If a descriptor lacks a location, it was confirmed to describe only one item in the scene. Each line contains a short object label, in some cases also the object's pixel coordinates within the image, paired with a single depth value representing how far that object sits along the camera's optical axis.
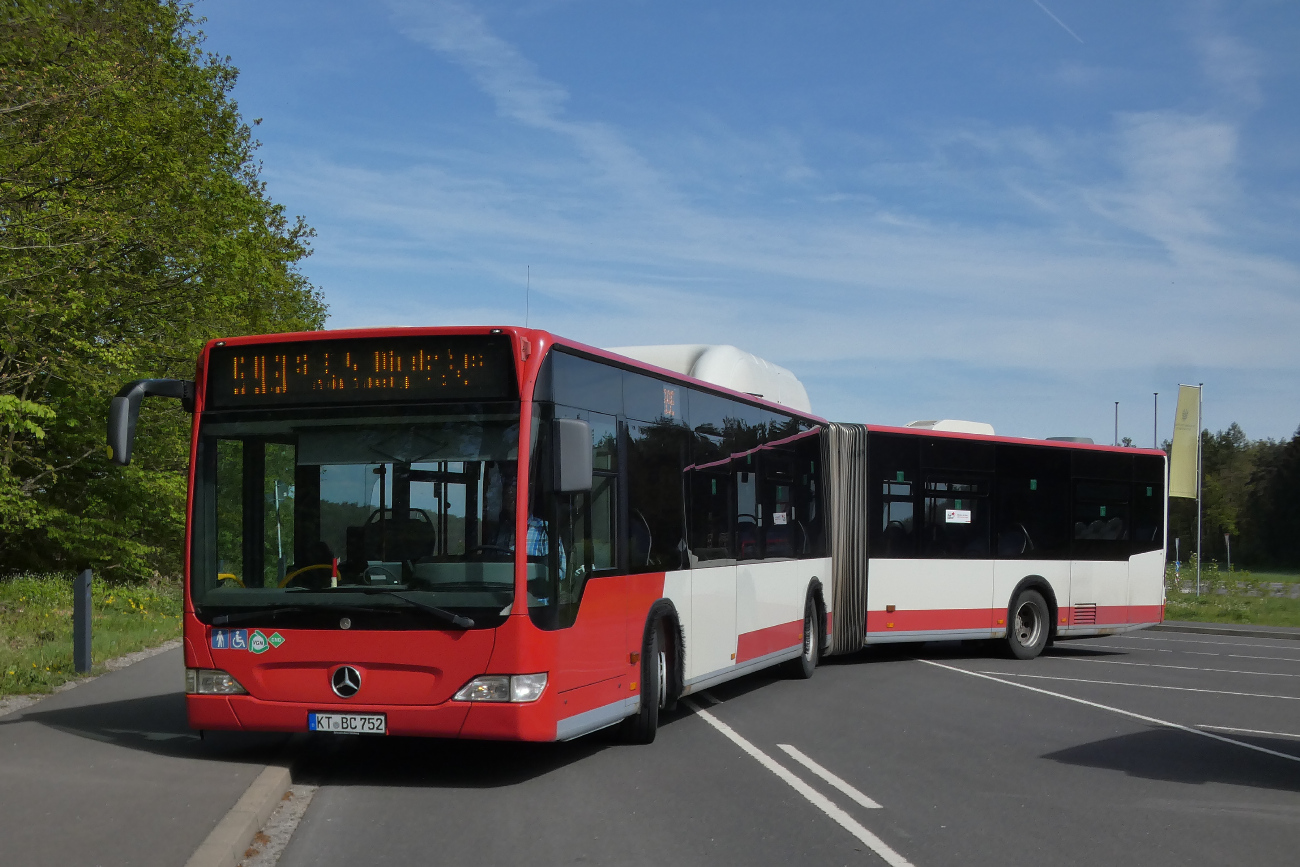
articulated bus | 8.90
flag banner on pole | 38.25
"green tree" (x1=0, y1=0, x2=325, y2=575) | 18.14
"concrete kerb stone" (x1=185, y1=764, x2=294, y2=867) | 6.43
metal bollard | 15.09
